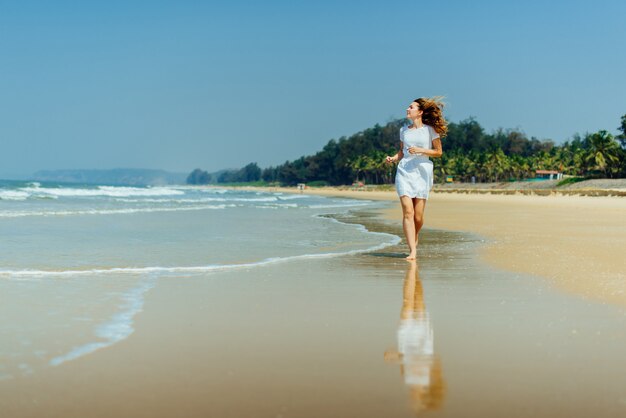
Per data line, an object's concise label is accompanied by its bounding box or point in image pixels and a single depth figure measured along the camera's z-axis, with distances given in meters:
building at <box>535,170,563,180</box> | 107.78
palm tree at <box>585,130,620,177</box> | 78.25
